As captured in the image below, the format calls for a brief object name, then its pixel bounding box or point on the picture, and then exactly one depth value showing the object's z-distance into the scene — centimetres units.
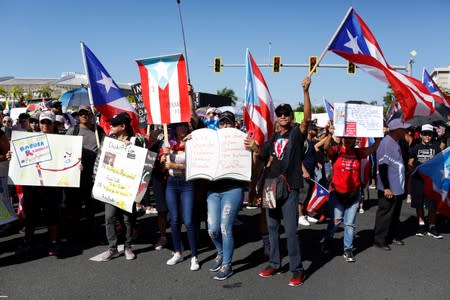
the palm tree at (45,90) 5235
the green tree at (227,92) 8575
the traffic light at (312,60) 2003
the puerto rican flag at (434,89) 557
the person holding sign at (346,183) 496
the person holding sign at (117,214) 472
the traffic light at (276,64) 2209
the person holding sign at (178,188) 447
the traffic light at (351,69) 2079
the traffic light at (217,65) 2316
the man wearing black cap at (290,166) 407
